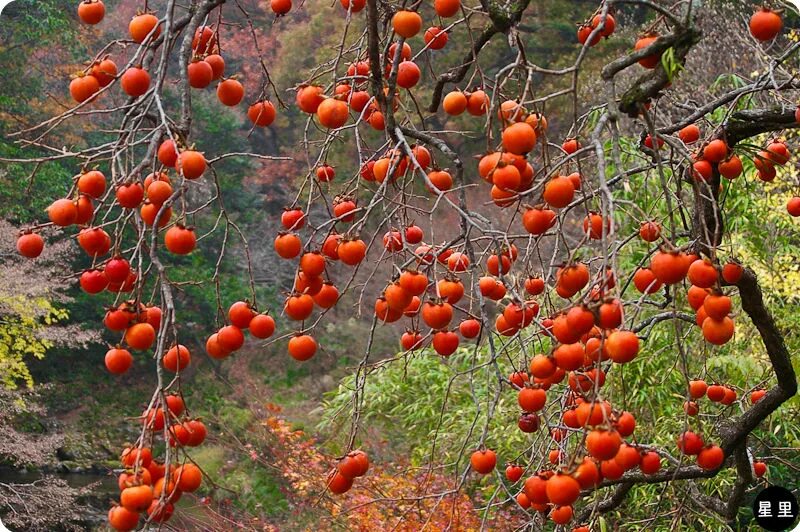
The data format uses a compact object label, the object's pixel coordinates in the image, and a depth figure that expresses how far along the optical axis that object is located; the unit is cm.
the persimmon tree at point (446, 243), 348
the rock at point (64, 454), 1439
